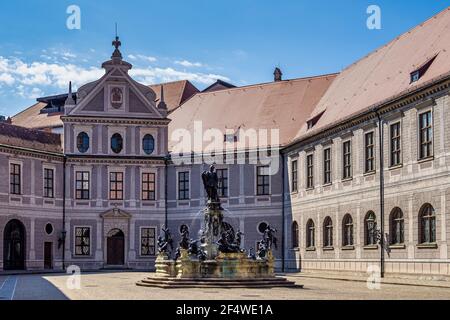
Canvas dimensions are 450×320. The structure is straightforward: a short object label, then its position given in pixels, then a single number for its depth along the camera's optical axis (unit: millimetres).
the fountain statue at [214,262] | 37094
